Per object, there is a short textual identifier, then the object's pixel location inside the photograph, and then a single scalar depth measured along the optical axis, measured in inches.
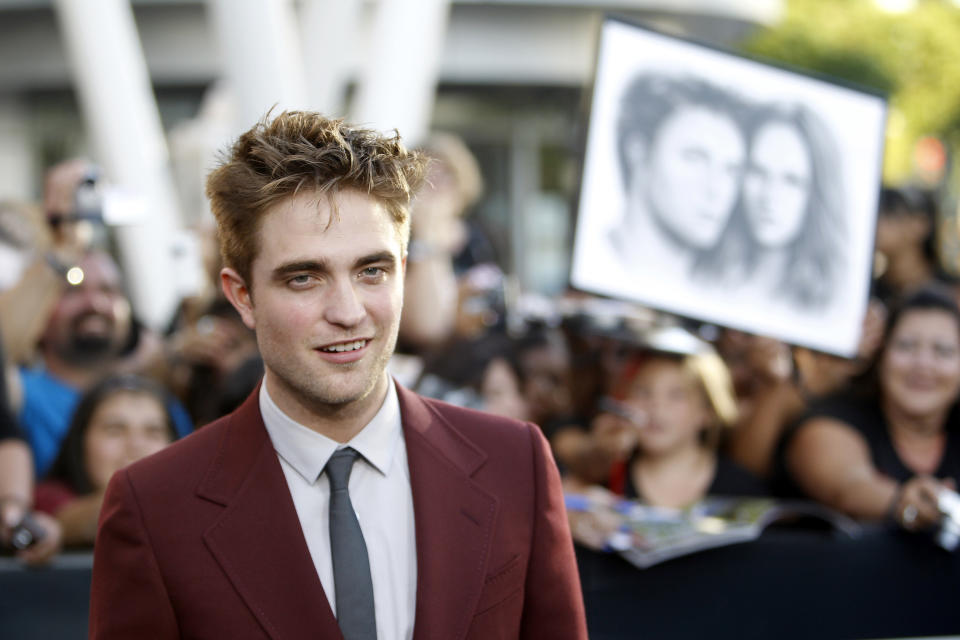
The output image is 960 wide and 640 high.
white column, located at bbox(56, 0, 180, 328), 315.3
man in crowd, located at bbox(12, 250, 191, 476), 165.0
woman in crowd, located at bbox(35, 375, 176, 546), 143.0
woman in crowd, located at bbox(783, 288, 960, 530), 149.9
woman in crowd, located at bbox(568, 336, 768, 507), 148.9
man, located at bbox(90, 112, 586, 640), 69.6
